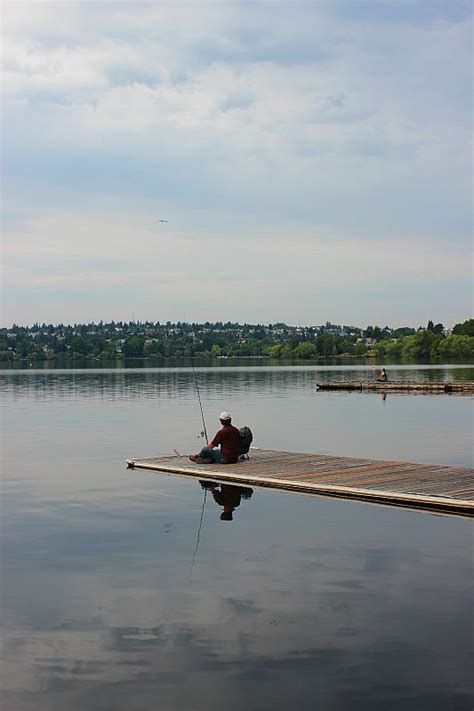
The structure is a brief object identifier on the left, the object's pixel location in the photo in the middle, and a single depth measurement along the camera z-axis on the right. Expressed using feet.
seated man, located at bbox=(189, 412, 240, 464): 78.48
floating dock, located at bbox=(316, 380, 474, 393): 223.92
